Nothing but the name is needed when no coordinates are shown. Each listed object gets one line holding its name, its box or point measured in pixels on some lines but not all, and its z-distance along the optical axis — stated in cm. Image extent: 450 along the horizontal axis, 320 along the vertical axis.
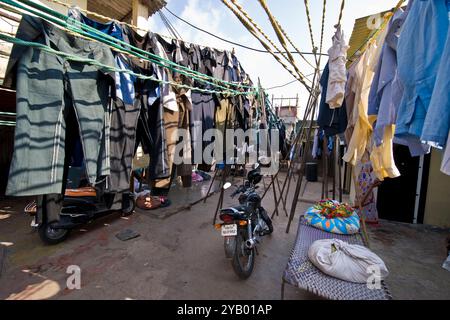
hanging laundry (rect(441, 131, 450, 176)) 98
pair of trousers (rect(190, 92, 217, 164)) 274
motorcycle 231
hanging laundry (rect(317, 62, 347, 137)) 280
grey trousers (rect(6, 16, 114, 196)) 140
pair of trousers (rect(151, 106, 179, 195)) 232
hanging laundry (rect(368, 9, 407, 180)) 153
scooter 258
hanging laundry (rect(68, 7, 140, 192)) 187
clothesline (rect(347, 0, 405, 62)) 157
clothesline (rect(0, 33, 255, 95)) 121
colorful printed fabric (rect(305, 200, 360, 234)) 280
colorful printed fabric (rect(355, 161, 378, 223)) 407
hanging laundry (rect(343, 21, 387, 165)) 223
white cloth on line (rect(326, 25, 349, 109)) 238
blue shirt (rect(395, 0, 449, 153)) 116
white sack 181
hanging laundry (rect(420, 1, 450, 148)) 102
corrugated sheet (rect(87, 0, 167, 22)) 517
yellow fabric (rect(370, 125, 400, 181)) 174
